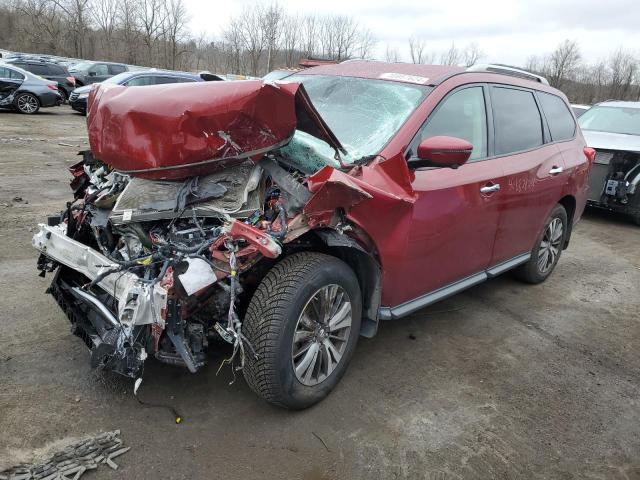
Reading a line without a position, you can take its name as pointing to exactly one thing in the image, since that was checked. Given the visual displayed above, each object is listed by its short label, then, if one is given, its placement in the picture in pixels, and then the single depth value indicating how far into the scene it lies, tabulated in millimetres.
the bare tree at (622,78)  48969
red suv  2488
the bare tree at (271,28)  42656
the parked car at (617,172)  7906
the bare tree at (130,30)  46500
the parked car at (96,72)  20594
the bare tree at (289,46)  43400
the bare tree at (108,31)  47812
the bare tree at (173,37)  46594
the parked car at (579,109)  13805
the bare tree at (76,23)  46875
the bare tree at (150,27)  46312
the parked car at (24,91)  15552
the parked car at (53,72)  19375
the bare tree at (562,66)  50062
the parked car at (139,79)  14075
